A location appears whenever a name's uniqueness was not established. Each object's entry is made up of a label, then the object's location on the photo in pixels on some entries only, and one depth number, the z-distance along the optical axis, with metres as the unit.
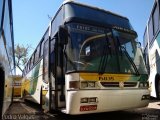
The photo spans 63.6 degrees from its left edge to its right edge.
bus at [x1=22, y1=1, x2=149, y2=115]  3.13
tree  27.49
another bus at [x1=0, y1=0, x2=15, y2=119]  2.44
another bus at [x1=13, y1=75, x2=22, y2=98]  14.13
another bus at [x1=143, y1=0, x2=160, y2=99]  4.38
